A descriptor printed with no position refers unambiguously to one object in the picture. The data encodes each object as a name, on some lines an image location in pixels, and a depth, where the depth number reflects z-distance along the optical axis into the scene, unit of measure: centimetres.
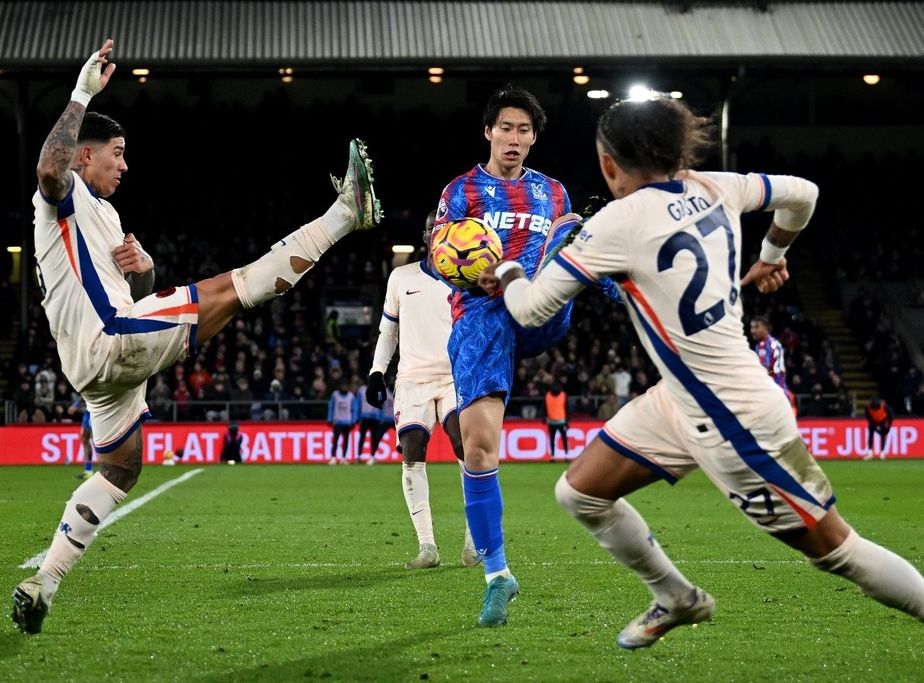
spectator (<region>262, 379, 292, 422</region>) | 2628
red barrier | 2517
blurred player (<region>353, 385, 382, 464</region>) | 2441
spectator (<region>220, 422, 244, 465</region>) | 2478
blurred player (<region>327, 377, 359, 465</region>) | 2427
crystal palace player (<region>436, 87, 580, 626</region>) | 655
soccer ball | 634
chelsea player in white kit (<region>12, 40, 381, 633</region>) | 585
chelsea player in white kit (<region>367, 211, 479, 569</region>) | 891
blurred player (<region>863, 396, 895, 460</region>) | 2545
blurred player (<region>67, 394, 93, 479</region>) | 1993
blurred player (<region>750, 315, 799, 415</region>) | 1733
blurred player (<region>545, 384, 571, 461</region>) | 2467
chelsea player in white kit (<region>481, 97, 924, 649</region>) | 456
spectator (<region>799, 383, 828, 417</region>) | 2709
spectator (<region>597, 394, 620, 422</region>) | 2689
